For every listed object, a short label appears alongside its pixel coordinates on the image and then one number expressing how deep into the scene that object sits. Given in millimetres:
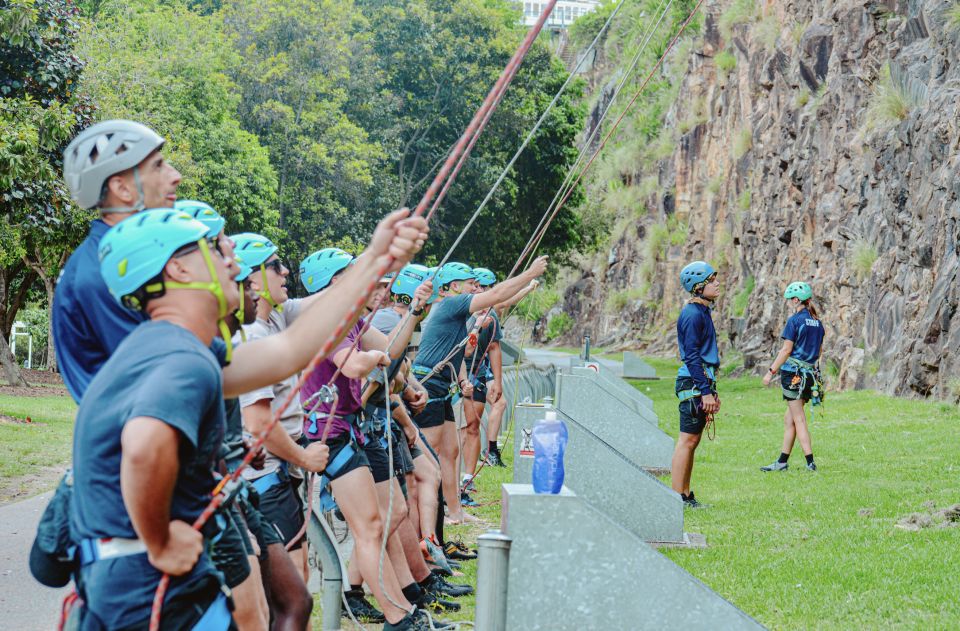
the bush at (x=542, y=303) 63322
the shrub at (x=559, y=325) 67500
